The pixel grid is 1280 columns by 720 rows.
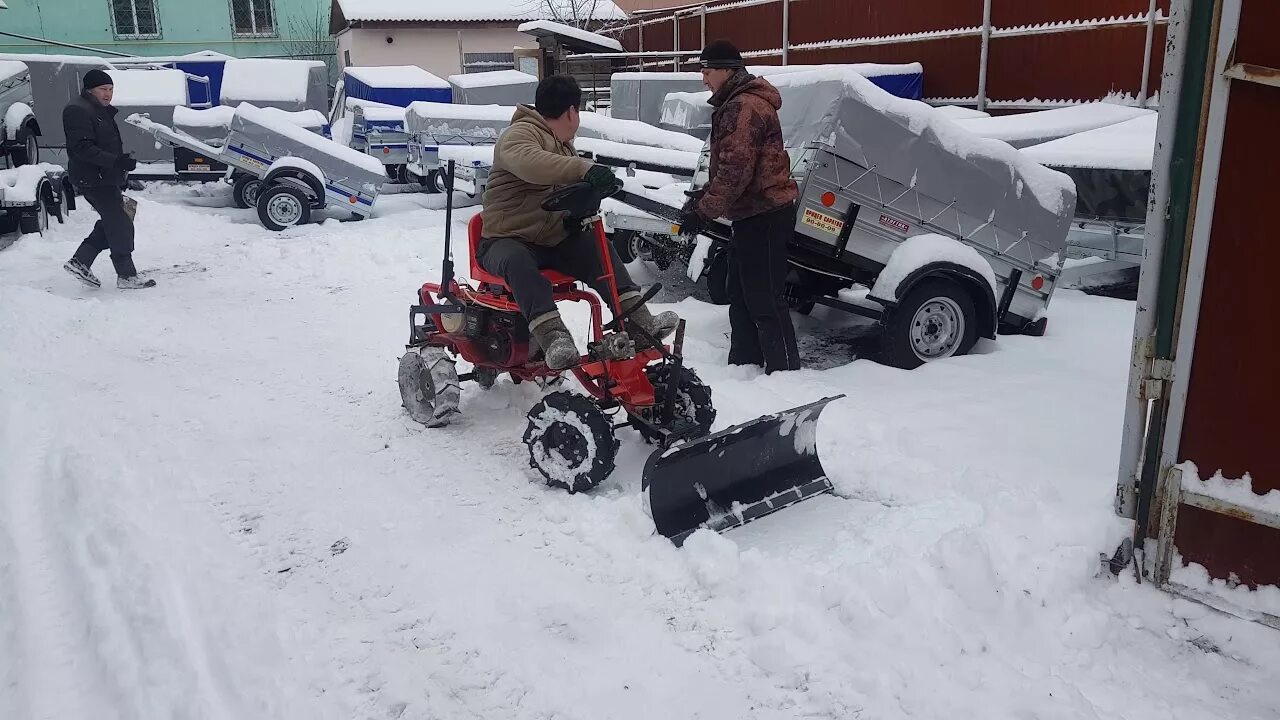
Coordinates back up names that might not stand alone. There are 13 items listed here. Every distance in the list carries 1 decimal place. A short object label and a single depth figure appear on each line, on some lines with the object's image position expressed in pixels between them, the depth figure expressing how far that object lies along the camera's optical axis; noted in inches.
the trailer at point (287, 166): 489.1
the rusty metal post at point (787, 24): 654.5
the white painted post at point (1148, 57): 396.3
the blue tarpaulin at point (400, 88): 685.9
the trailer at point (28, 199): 410.3
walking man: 327.0
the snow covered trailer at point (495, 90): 638.5
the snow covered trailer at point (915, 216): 232.1
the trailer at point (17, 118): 483.2
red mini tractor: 165.2
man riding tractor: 169.5
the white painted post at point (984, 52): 482.7
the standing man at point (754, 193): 210.5
